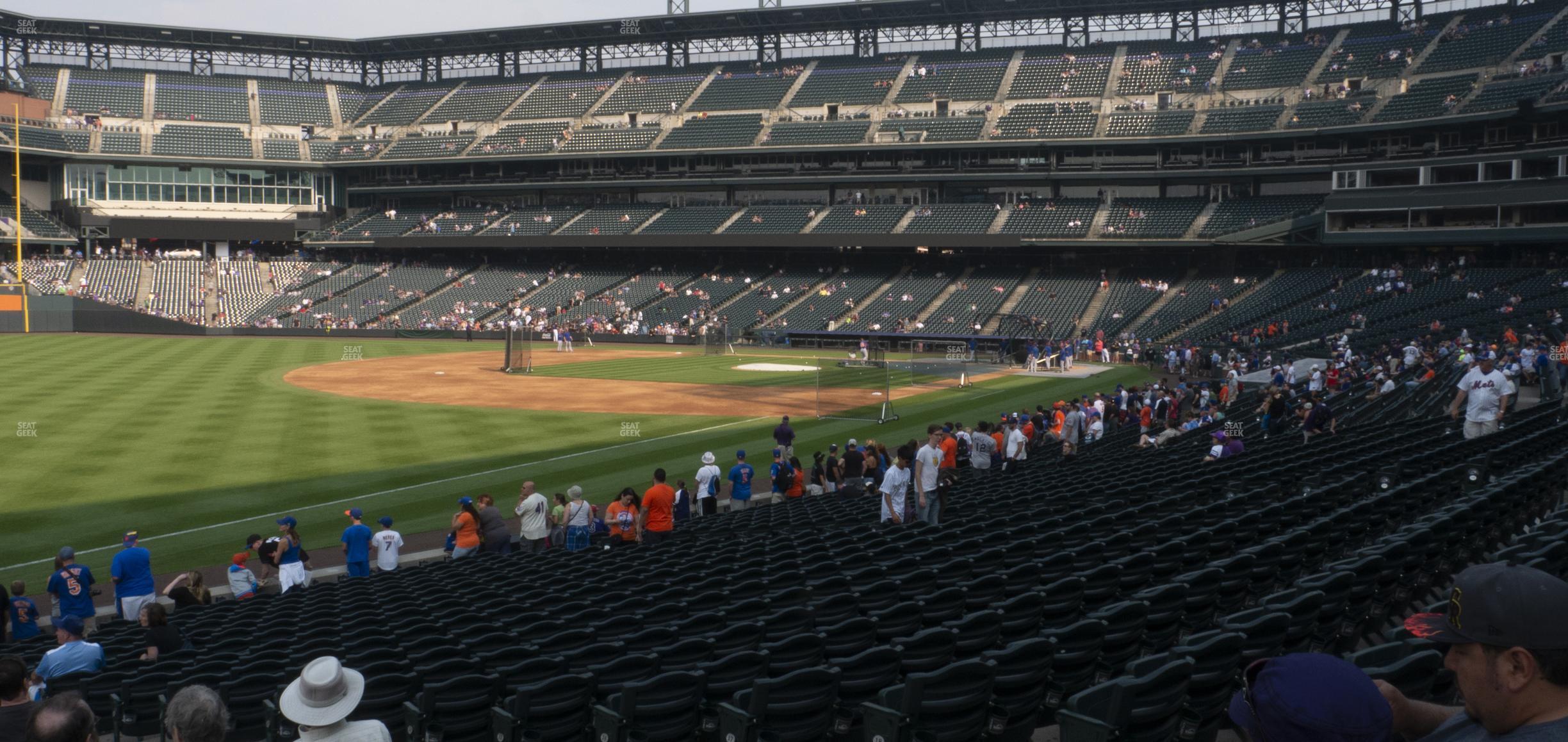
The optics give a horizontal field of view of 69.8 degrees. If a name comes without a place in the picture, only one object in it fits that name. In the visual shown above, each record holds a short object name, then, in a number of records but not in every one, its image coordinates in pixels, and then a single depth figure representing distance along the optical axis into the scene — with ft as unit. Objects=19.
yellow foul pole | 226.17
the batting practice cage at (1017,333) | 197.77
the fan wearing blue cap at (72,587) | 44.37
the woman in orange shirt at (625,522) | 57.36
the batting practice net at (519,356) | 171.53
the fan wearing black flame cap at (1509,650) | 8.55
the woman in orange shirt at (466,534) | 58.08
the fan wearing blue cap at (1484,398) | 49.19
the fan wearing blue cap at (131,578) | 47.96
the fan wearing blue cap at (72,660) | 30.63
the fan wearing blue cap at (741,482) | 70.03
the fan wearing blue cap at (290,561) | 52.65
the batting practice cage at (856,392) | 125.80
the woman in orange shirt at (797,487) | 73.26
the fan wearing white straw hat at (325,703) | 14.11
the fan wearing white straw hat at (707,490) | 67.46
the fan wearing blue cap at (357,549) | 54.03
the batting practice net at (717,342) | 215.72
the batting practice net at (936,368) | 162.91
